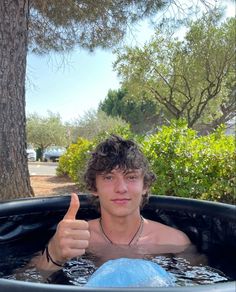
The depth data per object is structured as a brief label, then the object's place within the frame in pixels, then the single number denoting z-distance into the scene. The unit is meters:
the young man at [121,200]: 1.32
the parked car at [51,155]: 21.32
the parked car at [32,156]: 19.60
